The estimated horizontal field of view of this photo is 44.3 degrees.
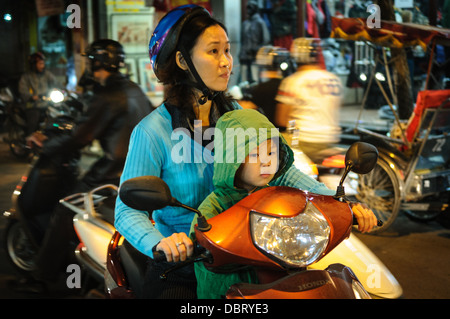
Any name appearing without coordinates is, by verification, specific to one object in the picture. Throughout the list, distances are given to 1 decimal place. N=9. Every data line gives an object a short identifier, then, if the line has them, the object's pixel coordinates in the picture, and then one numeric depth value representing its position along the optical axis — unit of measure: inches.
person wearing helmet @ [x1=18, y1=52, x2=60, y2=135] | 419.5
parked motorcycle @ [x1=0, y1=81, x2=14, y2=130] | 428.8
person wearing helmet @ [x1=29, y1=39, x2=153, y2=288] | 152.0
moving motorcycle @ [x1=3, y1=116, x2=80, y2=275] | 162.9
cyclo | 221.3
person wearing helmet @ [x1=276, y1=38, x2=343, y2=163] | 212.4
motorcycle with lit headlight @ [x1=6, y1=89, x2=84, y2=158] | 394.6
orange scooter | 66.4
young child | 71.9
